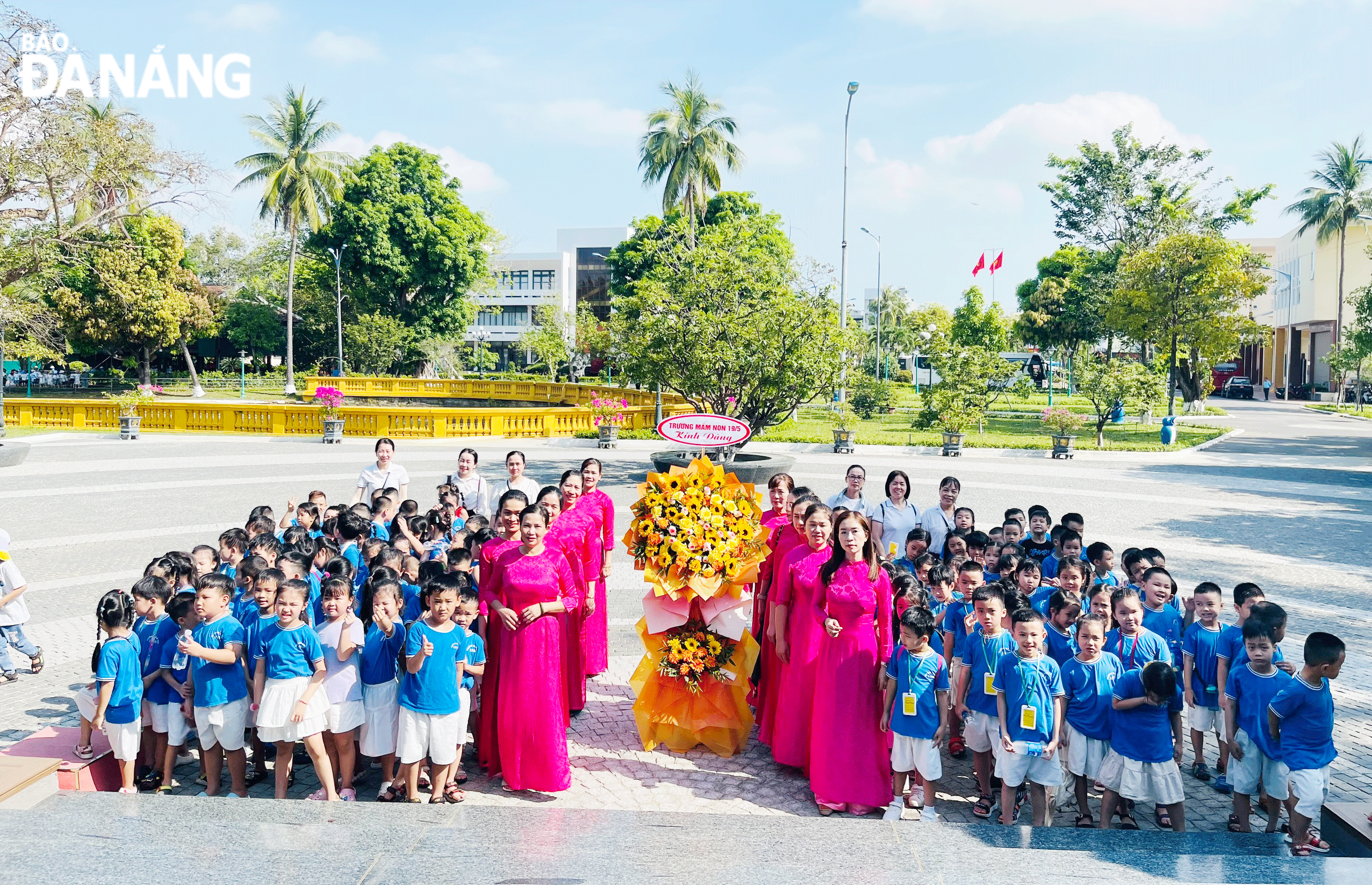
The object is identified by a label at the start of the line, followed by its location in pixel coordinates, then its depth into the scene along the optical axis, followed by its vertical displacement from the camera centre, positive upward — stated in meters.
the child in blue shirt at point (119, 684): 4.96 -1.65
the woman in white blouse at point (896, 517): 7.79 -1.07
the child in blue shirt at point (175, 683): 5.13 -1.70
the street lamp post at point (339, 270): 45.12 +6.10
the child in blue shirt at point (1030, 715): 4.74 -1.69
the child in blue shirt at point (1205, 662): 5.36 -1.59
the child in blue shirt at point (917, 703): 4.91 -1.70
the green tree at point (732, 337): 17.34 +1.11
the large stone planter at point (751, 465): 16.62 -1.35
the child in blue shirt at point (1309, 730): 4.52 -1.68
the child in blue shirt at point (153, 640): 5.17 -1.47
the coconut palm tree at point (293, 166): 43.44 +10.89
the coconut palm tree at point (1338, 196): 53.12 +12.25
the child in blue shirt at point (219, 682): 5.00 -1.65
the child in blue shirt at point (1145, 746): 4.66 -1.82
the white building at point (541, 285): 78.56 +9.52
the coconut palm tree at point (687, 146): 38.88 +10.78
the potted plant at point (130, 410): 25.31 -0.66
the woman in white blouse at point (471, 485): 8.78 -0.95
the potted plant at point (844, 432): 23.62 -0.99
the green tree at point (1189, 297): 31.69 +3.69
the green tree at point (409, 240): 45.59 +7.76
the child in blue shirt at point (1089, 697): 4.79 -1.61
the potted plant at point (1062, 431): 23.02 -0.89
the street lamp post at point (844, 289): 27.28 +3.61
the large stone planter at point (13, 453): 19.12 -1.44
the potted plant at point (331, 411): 24.91 -0.62
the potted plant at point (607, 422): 24.33 -0.83
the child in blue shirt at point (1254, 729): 4.68 -1.75
